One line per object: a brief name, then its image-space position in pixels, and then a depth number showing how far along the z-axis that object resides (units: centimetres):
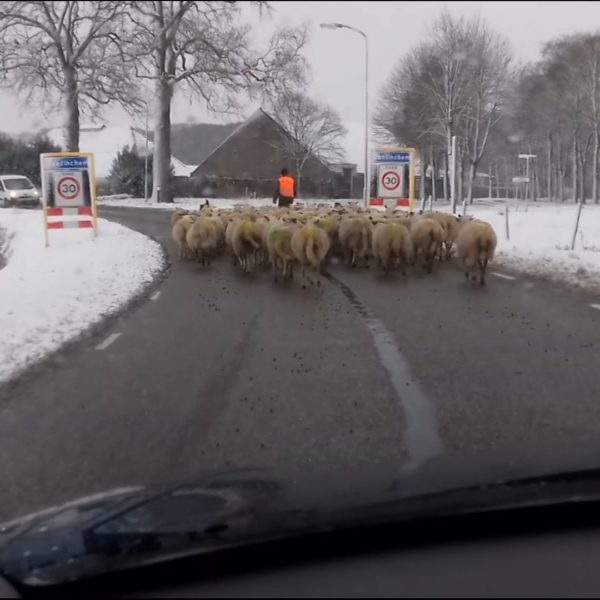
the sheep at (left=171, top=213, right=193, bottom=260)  1716
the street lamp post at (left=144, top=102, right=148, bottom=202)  4111
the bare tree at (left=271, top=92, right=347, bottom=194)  3494
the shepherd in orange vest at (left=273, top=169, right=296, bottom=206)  2253
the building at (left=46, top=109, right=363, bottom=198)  3697
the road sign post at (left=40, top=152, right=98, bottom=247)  1831
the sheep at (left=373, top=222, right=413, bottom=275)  1397
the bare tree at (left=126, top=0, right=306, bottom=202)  2048
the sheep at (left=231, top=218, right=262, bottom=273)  1473
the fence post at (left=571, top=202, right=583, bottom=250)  1705
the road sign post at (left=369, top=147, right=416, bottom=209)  2219
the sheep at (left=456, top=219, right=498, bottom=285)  1330
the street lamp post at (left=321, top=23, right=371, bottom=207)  2330
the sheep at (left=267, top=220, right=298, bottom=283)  1337
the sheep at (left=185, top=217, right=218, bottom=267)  1636
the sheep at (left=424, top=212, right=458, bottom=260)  1577
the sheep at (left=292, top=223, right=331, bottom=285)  1309
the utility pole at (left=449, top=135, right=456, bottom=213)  2378
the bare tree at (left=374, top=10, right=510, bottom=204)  1988
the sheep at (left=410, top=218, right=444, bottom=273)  1459
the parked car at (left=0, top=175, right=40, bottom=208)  3353
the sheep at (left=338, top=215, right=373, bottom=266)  1508
